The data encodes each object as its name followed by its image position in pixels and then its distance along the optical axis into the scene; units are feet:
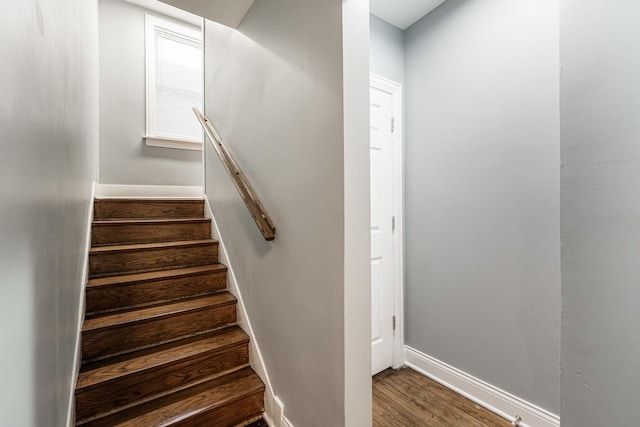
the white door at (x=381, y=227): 6.79
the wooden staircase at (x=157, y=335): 4.74
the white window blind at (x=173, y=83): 10.62
